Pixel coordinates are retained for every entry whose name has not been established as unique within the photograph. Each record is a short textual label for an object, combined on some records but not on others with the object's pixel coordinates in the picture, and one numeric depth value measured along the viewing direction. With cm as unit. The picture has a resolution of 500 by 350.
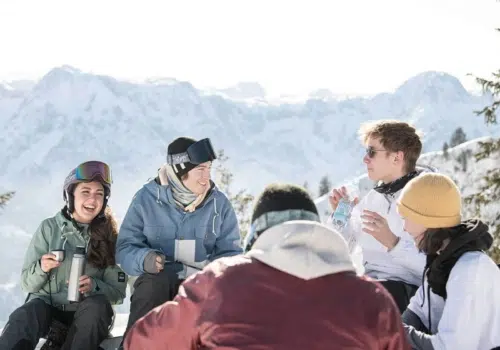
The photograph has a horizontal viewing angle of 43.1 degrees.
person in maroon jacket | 190
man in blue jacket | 436
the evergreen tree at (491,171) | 1344
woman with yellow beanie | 274
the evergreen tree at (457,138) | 12429
